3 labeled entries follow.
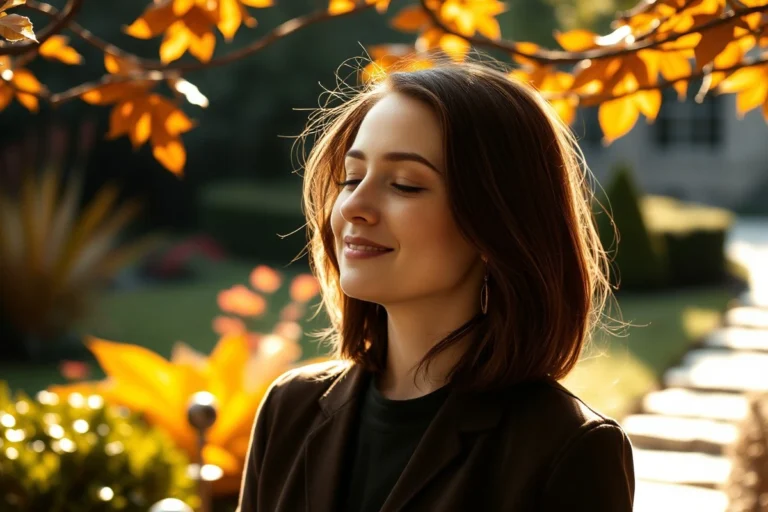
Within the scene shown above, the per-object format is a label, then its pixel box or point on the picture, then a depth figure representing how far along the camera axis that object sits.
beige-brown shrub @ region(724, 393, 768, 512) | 5.31
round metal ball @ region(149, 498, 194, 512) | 2.66
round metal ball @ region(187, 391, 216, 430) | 4.05
